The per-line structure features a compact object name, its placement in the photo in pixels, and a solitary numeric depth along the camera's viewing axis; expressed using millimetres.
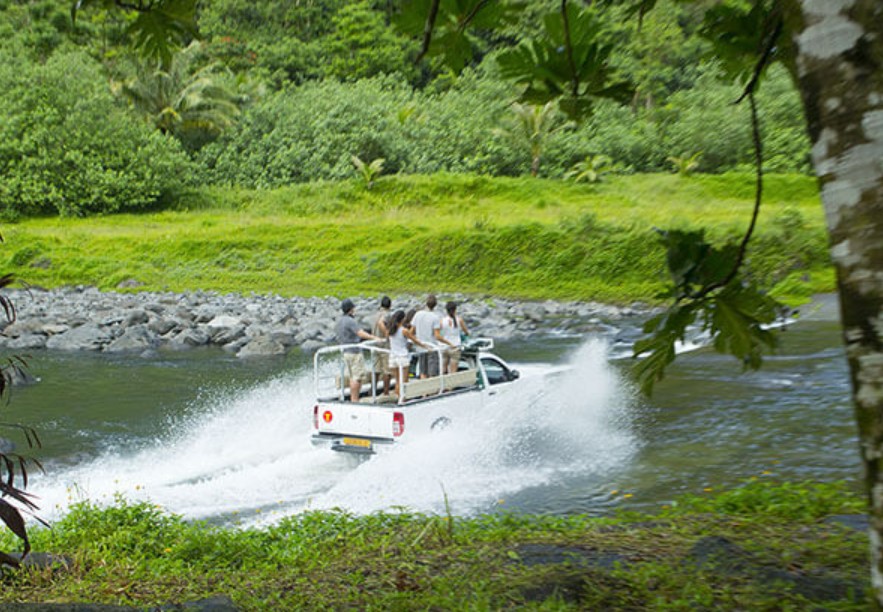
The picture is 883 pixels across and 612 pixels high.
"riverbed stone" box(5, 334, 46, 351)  23500
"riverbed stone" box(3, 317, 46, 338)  24420
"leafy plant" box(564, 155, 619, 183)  40125
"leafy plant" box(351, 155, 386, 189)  39281
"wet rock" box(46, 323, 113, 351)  23344
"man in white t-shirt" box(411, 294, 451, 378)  12453
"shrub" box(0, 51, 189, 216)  39750
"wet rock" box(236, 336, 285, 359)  21922
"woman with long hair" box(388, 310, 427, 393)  11742
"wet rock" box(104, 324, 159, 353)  22812
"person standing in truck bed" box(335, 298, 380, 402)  11727
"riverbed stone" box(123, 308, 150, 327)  25000
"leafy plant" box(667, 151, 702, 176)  39125
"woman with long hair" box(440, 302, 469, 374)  12500
